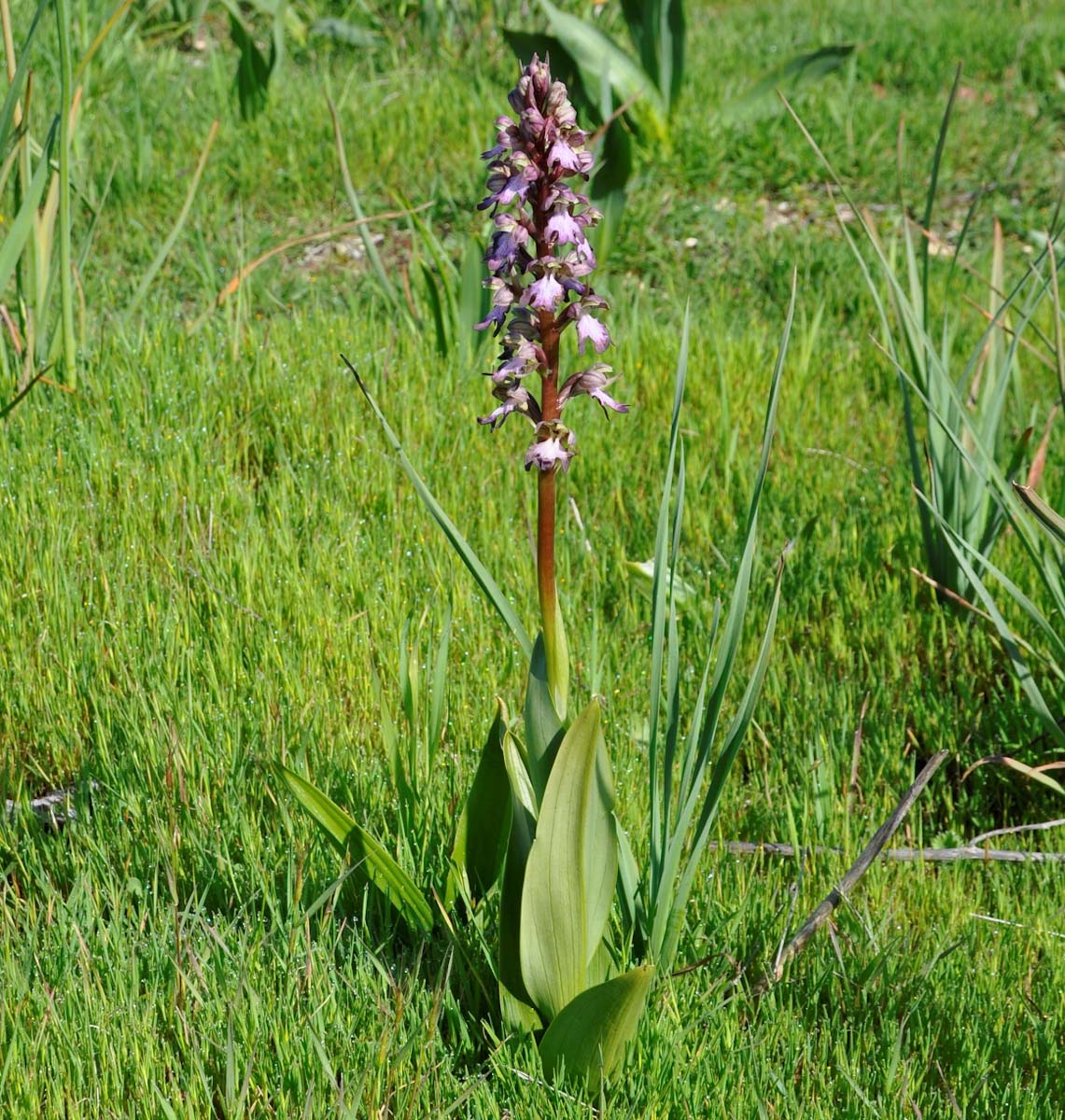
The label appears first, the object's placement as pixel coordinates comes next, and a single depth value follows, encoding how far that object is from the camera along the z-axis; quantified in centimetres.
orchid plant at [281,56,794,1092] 214
